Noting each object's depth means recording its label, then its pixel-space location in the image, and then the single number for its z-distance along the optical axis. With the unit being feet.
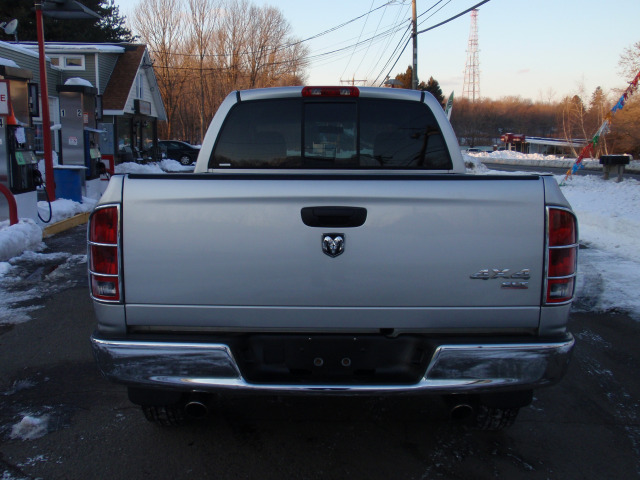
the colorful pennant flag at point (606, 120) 43.01
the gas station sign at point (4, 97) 29.89
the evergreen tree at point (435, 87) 247.19
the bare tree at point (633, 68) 106.01
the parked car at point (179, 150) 126.52
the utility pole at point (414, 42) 88.79
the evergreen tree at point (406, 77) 206.43
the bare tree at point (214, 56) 166.61
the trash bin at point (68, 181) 44.78
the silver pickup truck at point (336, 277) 8.69
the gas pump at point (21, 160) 34.30
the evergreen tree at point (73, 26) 92.73
